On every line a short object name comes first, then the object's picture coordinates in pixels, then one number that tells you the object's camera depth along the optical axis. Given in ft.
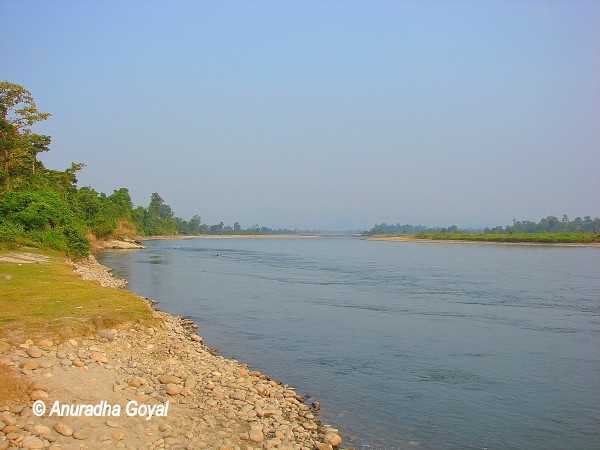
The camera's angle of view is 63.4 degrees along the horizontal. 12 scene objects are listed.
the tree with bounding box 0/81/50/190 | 137.90
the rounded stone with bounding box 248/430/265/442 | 28.45
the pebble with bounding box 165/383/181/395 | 33.40
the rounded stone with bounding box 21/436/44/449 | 23.81
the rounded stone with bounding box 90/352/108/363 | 36.50
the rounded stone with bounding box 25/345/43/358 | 33.94
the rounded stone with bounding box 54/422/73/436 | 25.63
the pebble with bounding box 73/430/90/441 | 25.57
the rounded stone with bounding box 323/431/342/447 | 30.12
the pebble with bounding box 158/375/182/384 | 35.29
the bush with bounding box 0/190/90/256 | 111.96
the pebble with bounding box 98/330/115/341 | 42.06
